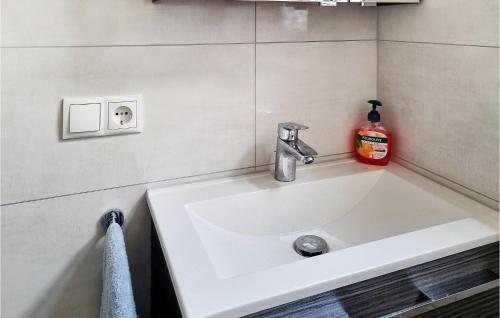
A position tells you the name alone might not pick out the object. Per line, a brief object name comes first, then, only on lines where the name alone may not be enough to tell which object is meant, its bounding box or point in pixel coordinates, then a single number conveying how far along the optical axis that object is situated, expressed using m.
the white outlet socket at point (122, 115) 0.78
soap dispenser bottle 0.98
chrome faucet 0.81
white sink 0.54
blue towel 0.57
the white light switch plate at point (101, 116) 0.75
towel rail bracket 0.81
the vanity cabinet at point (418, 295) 0.56
